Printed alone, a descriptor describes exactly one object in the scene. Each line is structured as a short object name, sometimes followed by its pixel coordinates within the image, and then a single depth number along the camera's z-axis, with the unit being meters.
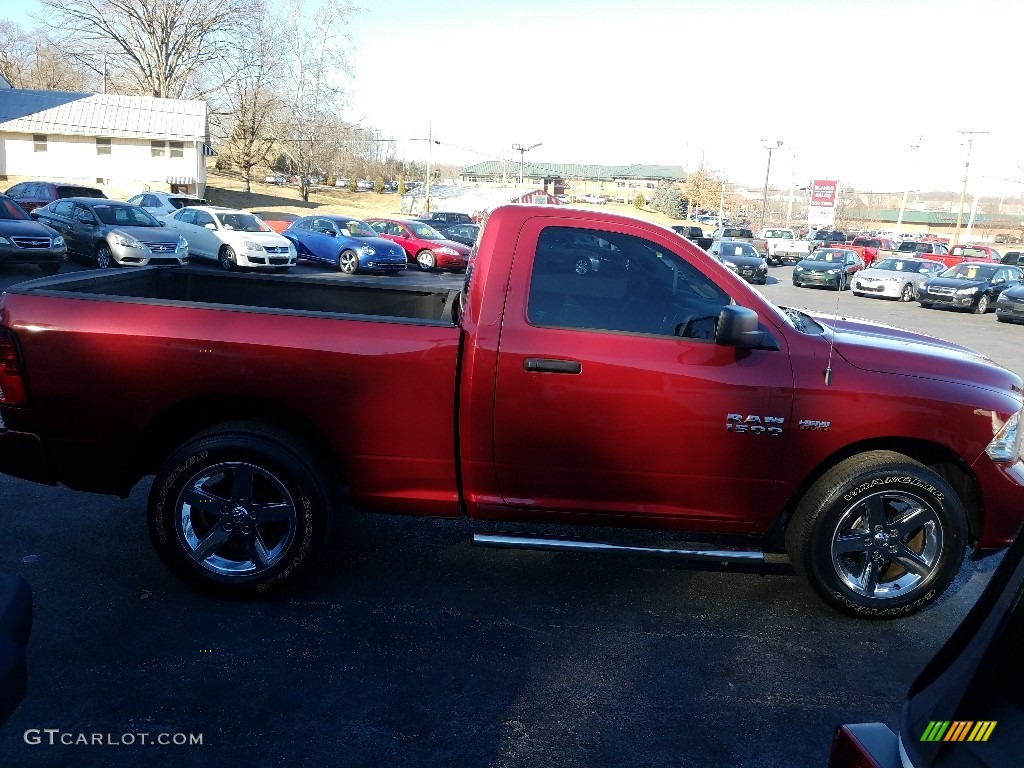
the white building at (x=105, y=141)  42.09
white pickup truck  41.97
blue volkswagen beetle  22.97
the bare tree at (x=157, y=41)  53.34
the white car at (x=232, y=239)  20.78
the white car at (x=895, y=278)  25.52
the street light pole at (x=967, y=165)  53.37
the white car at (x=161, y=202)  25.09
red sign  59.50
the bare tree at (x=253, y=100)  54.62
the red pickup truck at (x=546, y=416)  3.72
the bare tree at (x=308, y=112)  55.25
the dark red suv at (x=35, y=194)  27.97
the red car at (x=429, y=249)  25.44
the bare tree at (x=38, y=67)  77.04
